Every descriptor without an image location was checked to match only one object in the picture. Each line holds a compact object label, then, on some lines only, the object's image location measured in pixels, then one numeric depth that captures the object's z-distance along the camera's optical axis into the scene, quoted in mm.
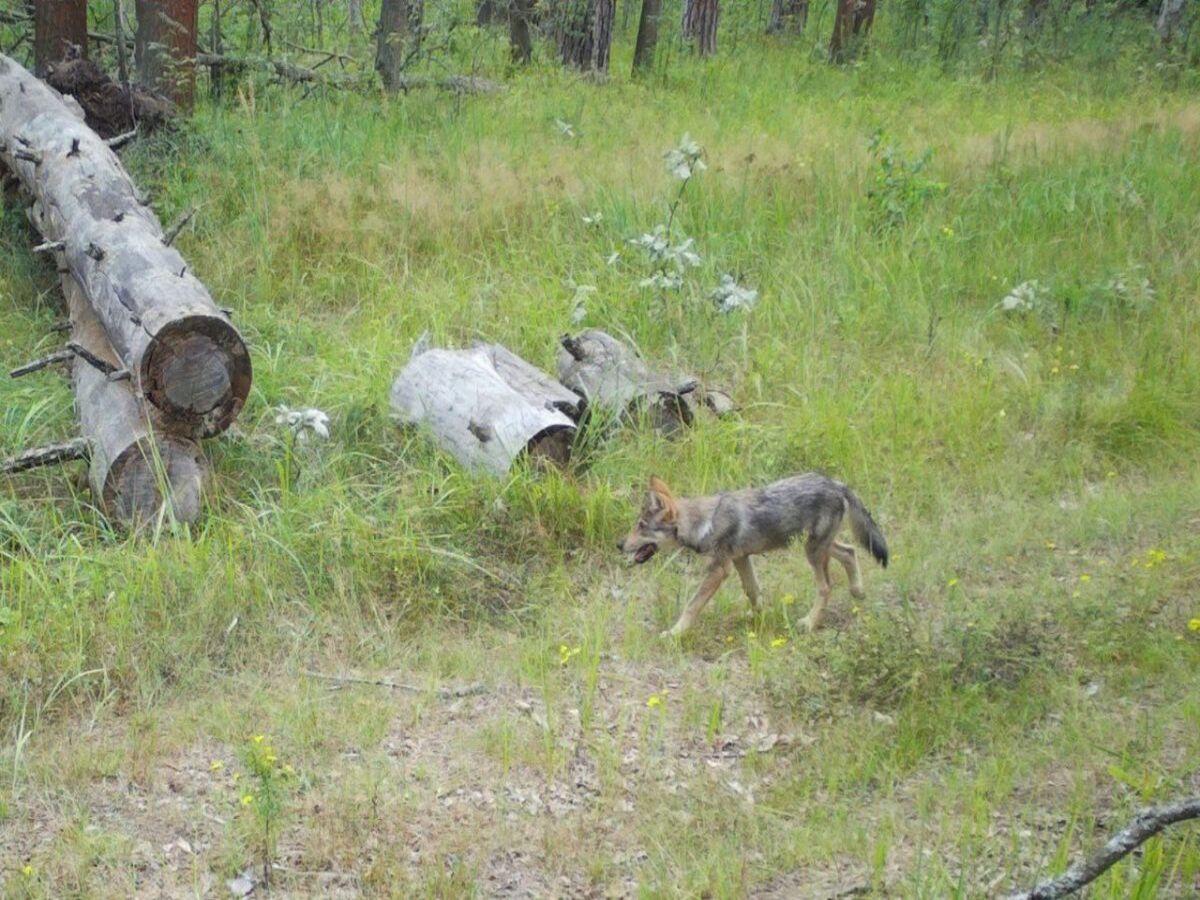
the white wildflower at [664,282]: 9289
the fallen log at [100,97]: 11266
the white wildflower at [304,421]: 7605
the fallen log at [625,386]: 8281
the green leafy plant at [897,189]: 10820
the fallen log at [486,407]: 7605
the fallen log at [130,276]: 7301
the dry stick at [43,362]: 7602
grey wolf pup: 6574
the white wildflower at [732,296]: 9172
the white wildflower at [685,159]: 9562
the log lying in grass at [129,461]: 7191
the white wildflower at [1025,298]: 9555
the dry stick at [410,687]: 6125
